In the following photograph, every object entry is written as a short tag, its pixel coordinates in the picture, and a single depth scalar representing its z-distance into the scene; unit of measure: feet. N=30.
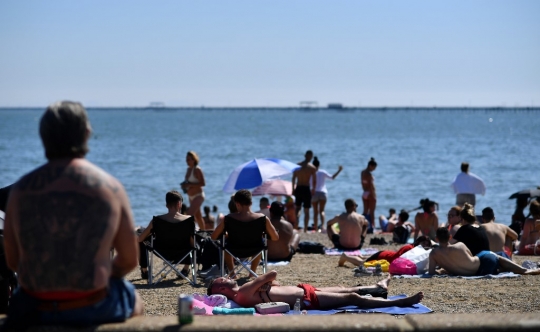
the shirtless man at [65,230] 18.71
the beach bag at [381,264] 56.53
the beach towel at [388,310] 38.73
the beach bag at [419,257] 54.85
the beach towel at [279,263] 61.11
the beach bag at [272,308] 37.55
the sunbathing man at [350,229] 70.28
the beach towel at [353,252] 68.29
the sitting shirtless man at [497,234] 59.47
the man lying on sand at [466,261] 52.90
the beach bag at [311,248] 70.18
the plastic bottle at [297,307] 37.82
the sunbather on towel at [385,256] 58.03
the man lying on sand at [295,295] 39.01
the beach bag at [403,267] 54.34
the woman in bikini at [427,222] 78.74
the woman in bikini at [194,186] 74.95
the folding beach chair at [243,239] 52.37
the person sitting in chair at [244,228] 52.37
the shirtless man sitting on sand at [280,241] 62.08
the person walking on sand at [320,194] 102.47
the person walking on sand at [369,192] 99.20
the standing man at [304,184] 95.86
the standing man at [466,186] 88.84
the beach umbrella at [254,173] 82.02
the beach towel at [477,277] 52.16
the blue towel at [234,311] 36.52
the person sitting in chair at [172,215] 52.39
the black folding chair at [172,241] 52.08
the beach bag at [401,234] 79.71
